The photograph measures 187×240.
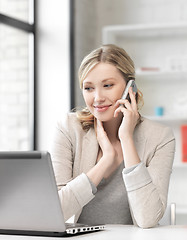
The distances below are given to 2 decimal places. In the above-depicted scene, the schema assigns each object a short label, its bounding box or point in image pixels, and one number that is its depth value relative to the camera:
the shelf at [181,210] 3.69
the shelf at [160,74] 3.77
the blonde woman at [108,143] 1.95
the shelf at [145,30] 3.80
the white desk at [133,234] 1.51
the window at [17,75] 3.51
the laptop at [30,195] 1.45
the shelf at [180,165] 3.76
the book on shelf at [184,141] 3.91
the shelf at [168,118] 3.79
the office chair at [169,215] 2.15
